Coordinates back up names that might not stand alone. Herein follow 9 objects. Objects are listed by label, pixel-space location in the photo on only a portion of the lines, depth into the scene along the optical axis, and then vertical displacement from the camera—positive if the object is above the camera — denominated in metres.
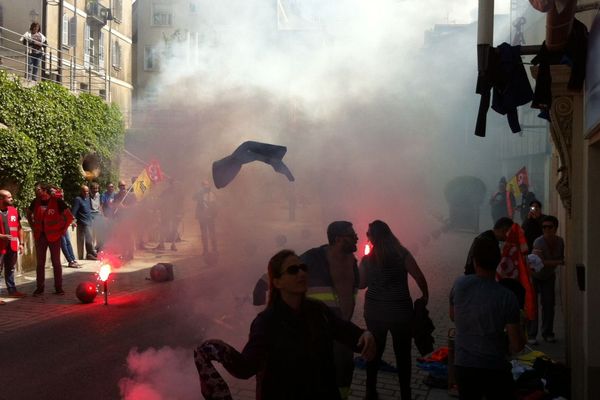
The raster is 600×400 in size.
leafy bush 11.53 +1.80
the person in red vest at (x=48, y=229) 8.16 -0.30
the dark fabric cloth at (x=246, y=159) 7.88 +0.69
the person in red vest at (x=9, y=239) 7.74 -0.42
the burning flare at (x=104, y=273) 7.62 -0.87
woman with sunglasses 2.35 -0.58
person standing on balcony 13.80 +4.07
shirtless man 3.53 -0.46
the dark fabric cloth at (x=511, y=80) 4.21 +0.97
